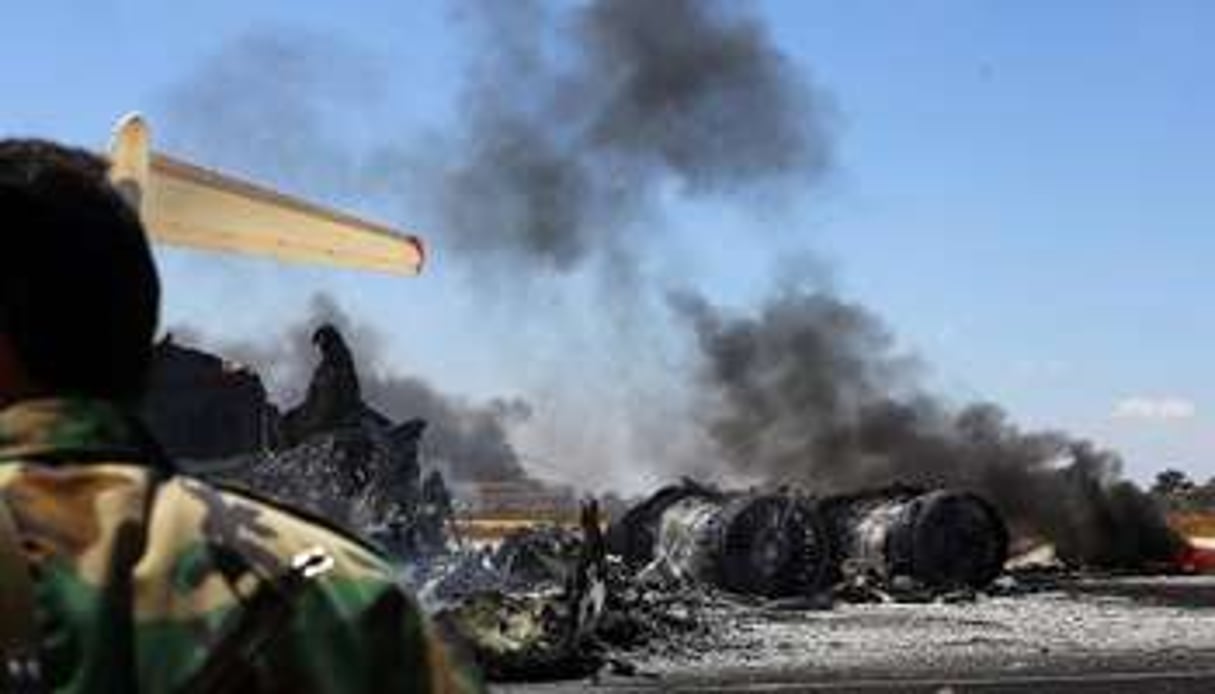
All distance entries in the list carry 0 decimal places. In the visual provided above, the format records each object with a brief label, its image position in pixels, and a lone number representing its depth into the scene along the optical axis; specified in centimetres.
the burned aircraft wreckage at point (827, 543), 2978
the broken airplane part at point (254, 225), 1246
